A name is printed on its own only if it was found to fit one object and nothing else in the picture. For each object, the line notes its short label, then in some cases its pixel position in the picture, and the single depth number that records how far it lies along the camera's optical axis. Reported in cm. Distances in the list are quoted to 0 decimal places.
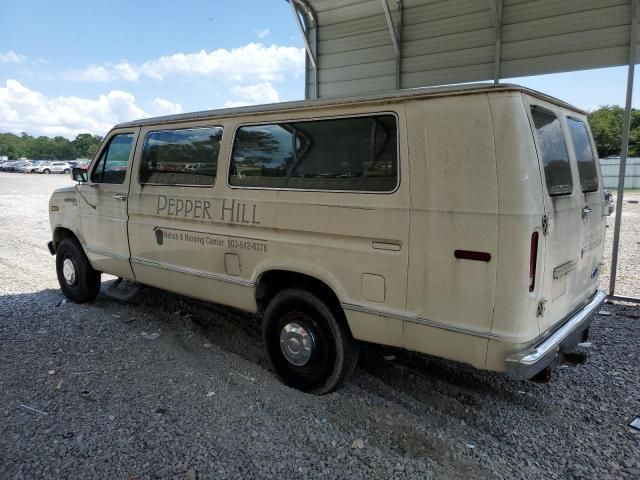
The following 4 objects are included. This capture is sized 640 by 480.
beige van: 273
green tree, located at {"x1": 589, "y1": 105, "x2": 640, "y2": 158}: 4041
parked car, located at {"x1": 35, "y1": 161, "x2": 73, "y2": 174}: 5276
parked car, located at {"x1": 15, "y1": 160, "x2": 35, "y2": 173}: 5222
